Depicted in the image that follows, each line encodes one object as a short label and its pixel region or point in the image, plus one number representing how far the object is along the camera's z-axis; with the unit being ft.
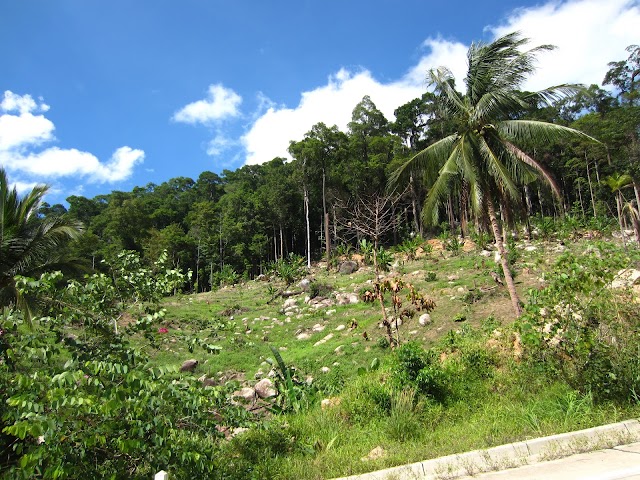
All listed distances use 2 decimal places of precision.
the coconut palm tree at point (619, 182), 63.93
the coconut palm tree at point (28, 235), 28.30
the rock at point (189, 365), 40.36
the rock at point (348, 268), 85.81
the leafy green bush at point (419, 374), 18.38
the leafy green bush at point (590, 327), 15.52
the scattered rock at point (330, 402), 19.18
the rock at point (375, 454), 13.54
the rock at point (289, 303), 63.83
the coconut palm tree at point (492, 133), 29.12
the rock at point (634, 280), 24.50
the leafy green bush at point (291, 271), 83.20
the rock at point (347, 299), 58.45
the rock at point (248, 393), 29.11
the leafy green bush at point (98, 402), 8.89
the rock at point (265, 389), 29.30
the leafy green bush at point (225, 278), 111.07
